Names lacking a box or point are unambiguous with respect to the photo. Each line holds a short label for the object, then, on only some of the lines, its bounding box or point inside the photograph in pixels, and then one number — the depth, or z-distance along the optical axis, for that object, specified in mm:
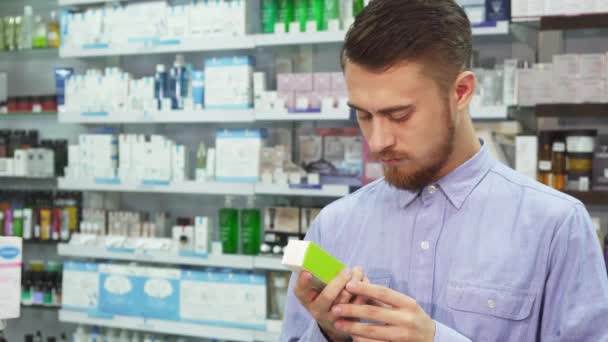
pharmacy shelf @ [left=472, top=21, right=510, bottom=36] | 3447
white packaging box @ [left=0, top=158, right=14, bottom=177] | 4891
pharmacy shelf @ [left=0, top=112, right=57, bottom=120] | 5020
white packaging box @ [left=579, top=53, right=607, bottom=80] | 3191
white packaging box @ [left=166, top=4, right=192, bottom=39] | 4266
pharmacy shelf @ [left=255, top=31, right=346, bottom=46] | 3854
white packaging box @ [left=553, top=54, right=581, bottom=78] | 3232
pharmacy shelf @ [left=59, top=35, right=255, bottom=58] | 4117
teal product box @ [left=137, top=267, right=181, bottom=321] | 4336
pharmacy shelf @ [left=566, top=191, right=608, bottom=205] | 3201
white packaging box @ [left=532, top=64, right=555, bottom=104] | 3291
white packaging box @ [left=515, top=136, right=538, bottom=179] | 3316
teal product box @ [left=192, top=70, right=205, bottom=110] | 4223
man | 1172
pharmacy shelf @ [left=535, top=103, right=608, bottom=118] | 3203
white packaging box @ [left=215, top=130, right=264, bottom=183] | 4098
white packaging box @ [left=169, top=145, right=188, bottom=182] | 4344
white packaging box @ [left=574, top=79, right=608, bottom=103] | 3201
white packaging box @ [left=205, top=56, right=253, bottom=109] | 4102
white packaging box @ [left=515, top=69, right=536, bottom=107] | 3338
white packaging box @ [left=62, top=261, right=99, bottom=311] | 4578
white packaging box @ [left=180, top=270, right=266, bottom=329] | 4125
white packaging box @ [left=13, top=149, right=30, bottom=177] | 4852
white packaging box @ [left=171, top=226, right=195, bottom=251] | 4364
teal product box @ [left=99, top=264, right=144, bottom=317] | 4449
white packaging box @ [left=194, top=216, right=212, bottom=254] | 4262
